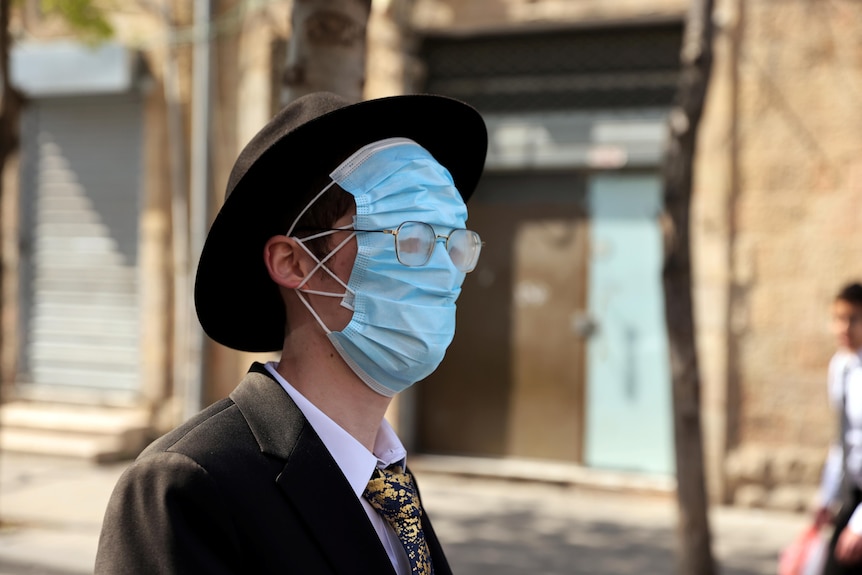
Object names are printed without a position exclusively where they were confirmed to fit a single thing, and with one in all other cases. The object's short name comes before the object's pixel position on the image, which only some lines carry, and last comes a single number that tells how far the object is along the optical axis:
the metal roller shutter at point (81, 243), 10.99
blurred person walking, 4.04
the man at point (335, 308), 1.58
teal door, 9.02
